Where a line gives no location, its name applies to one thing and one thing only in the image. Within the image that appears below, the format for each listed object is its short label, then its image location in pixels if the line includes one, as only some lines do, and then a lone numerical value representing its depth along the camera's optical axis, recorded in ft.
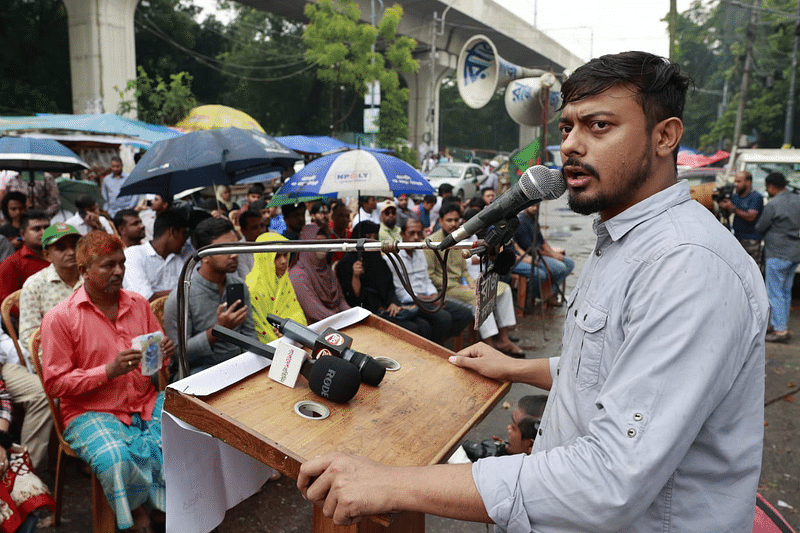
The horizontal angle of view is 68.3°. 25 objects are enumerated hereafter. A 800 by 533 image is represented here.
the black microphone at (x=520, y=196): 4.83
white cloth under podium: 5.40
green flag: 23.67
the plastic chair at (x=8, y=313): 12.59
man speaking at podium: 3.45
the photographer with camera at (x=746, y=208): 27.76
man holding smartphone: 11.44
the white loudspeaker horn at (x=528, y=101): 25.80
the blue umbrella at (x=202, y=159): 18.69
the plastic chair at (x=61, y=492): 9.62
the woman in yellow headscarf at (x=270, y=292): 14.48
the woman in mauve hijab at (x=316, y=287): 16.70
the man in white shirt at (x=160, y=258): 16.61
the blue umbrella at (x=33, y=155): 24.83
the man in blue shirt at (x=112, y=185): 33.81
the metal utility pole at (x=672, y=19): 87.38
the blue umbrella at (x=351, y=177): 20.65
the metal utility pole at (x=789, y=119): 91.42
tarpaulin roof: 34.63
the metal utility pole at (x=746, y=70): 71.20
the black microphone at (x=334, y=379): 5.38
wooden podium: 4.76
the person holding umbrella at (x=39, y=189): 27.78
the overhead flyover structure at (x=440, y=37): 92.42
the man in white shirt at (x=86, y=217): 23.11
